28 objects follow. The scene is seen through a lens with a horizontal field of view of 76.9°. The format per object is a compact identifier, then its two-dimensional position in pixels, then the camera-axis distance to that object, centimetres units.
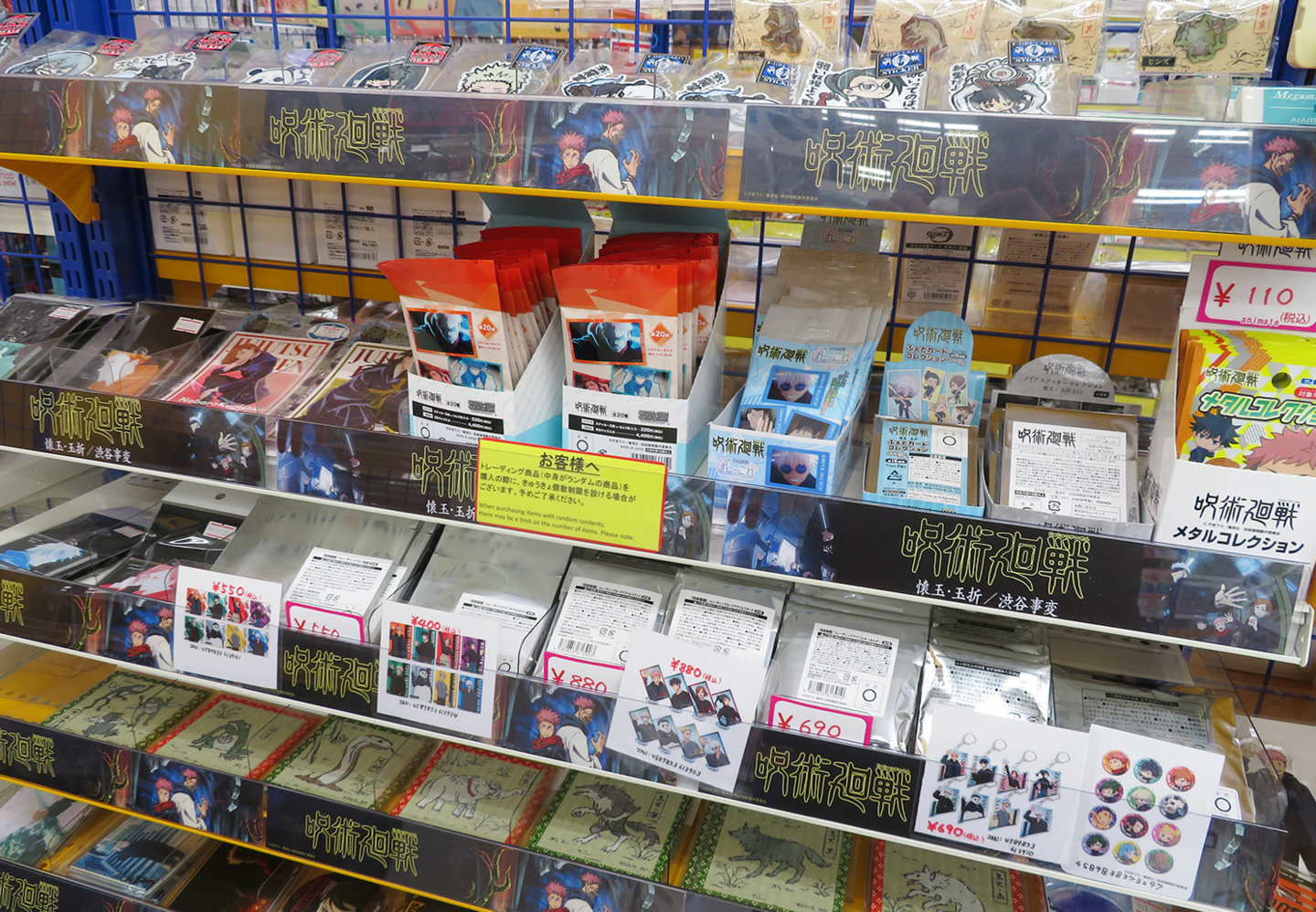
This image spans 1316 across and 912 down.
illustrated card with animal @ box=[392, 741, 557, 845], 136
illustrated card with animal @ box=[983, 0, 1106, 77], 96
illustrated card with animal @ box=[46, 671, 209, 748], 152
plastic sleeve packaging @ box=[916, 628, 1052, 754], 110
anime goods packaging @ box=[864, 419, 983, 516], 100
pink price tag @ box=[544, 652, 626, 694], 120
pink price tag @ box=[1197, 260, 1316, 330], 89
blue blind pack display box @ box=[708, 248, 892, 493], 102
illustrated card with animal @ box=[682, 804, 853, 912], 124
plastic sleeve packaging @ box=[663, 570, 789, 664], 120
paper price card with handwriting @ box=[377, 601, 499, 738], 119
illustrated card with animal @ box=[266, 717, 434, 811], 142
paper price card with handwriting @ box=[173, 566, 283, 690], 128
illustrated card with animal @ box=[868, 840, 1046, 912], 124
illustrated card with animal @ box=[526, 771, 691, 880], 129
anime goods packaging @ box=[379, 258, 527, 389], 106
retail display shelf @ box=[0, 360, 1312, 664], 91
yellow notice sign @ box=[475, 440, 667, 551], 107
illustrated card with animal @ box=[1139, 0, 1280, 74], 96
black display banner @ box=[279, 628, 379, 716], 122
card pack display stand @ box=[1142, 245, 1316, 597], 86
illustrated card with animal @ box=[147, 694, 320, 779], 148
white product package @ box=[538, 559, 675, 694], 121
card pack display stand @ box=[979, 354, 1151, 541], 112
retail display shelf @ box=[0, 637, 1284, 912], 96
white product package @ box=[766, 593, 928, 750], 110
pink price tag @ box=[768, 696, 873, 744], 109
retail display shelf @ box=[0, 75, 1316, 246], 79
